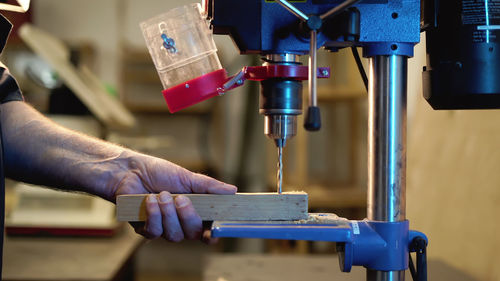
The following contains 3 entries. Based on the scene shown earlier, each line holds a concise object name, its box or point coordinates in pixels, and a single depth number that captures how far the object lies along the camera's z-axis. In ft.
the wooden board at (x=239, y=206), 4.78
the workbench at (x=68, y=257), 6.46
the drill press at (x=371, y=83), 4.69
